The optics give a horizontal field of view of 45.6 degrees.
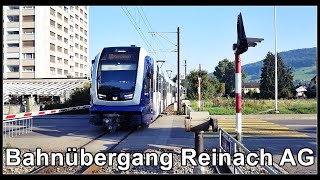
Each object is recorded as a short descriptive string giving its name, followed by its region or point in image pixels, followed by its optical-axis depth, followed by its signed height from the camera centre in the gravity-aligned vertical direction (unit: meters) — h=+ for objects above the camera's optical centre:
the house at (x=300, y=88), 105.26 +1.14
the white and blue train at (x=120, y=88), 13.84 +0.18
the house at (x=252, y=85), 156.18 +2.94
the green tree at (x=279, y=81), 72.50 +2.10
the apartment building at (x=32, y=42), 71.06 +9.78
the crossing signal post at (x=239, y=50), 7.82 +0.88
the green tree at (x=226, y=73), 101.06 +5.39
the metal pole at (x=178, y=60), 27.98 +1.96
